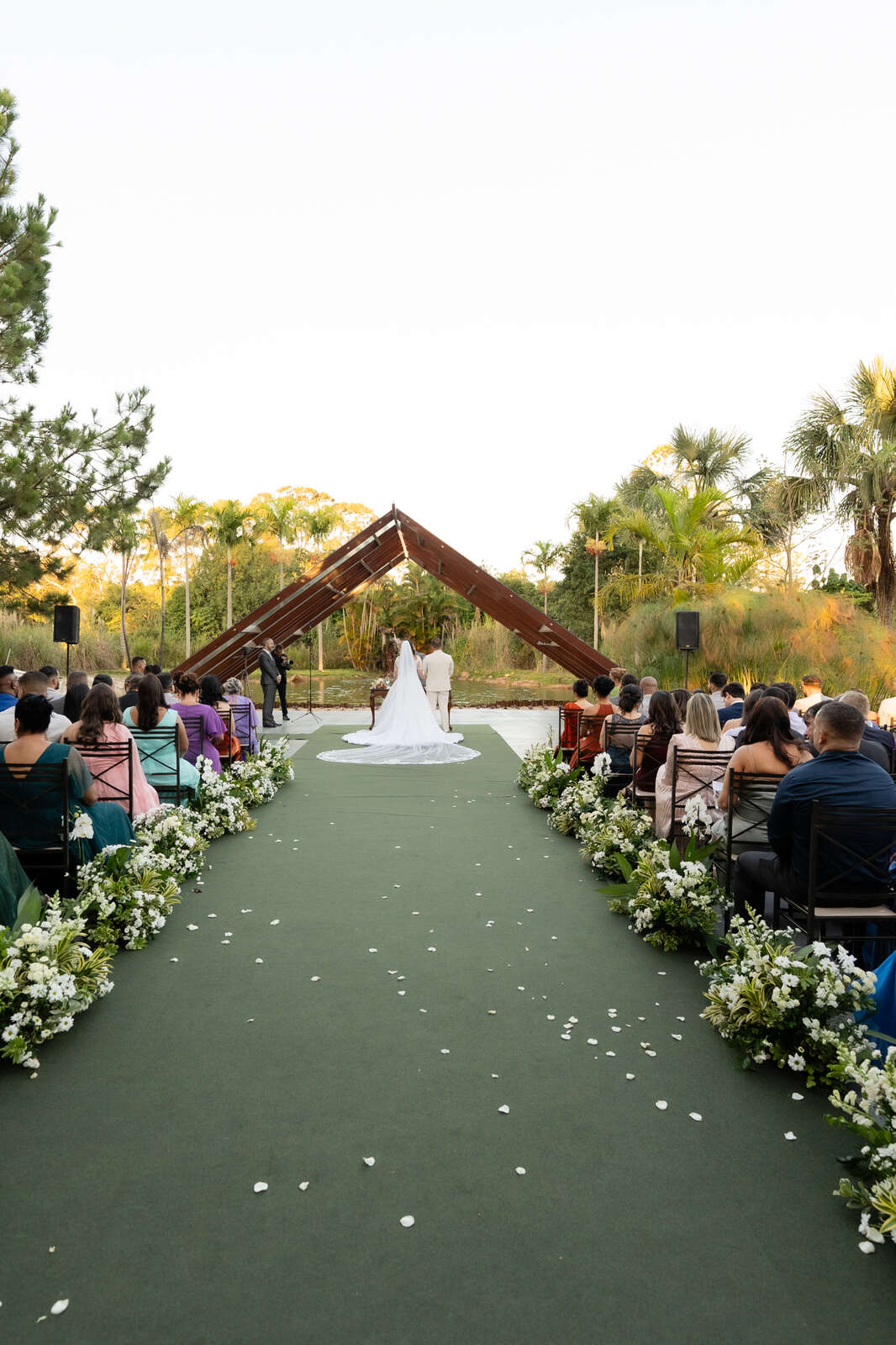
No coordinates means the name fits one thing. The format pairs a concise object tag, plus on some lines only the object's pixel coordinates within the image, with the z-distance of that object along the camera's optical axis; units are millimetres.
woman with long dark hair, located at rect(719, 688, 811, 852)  4410
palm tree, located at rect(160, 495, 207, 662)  39469
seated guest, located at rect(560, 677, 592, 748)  8633
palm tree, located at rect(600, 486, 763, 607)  17984
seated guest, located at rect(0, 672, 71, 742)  5512
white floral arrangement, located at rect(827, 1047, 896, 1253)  2154
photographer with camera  16162
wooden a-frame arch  13961
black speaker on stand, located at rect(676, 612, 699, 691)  14031
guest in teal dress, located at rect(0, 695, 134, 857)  4371
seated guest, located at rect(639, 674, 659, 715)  8127
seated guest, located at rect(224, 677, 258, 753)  9656
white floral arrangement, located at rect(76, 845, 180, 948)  4234
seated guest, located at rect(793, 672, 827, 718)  7766
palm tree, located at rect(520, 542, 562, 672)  41406
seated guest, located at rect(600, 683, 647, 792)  7082
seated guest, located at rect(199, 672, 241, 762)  8188
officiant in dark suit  14367
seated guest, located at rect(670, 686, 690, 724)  6891
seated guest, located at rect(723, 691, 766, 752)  5059
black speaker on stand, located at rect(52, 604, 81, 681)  13164
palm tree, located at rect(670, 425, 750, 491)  23516
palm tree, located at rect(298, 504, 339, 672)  40469
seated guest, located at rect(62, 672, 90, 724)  7176
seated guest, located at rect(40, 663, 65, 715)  7746
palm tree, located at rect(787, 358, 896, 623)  17062
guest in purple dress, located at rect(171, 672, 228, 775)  7434
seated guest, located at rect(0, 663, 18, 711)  7152
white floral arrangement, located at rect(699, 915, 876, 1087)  2980
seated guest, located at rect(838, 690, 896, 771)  5473
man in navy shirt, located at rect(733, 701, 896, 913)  3535
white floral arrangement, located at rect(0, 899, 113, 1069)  3109
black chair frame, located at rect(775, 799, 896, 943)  3430
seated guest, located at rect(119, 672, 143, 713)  8203
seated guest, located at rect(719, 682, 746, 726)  8062
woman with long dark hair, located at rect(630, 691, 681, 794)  6000
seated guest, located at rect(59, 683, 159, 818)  5305
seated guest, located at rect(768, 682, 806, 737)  6242
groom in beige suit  13938
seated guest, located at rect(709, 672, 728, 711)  8625
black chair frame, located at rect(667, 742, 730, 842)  4977
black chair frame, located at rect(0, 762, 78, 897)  4328
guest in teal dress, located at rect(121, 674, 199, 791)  6297
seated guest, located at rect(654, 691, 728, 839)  5191
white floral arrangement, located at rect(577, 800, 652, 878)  5527
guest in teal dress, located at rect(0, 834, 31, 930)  3605
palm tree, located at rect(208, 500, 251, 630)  36750
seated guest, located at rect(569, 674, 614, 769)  7828
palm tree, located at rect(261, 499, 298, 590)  39906
